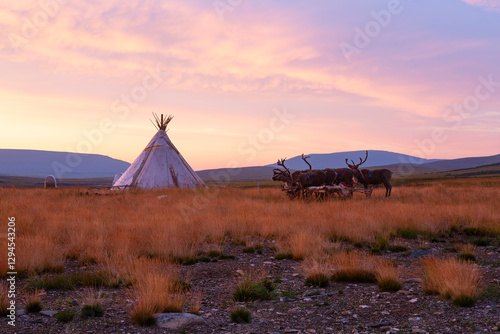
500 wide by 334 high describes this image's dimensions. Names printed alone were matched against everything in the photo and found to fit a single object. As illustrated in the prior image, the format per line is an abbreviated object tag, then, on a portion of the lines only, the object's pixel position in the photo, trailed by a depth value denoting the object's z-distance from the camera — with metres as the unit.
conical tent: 29.50
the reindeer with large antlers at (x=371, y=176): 22.11
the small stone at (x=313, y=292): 6.18
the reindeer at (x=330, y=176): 21.22
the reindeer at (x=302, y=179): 20.83
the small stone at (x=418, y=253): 8.98
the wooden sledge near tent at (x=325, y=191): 19.88
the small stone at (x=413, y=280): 6.47
